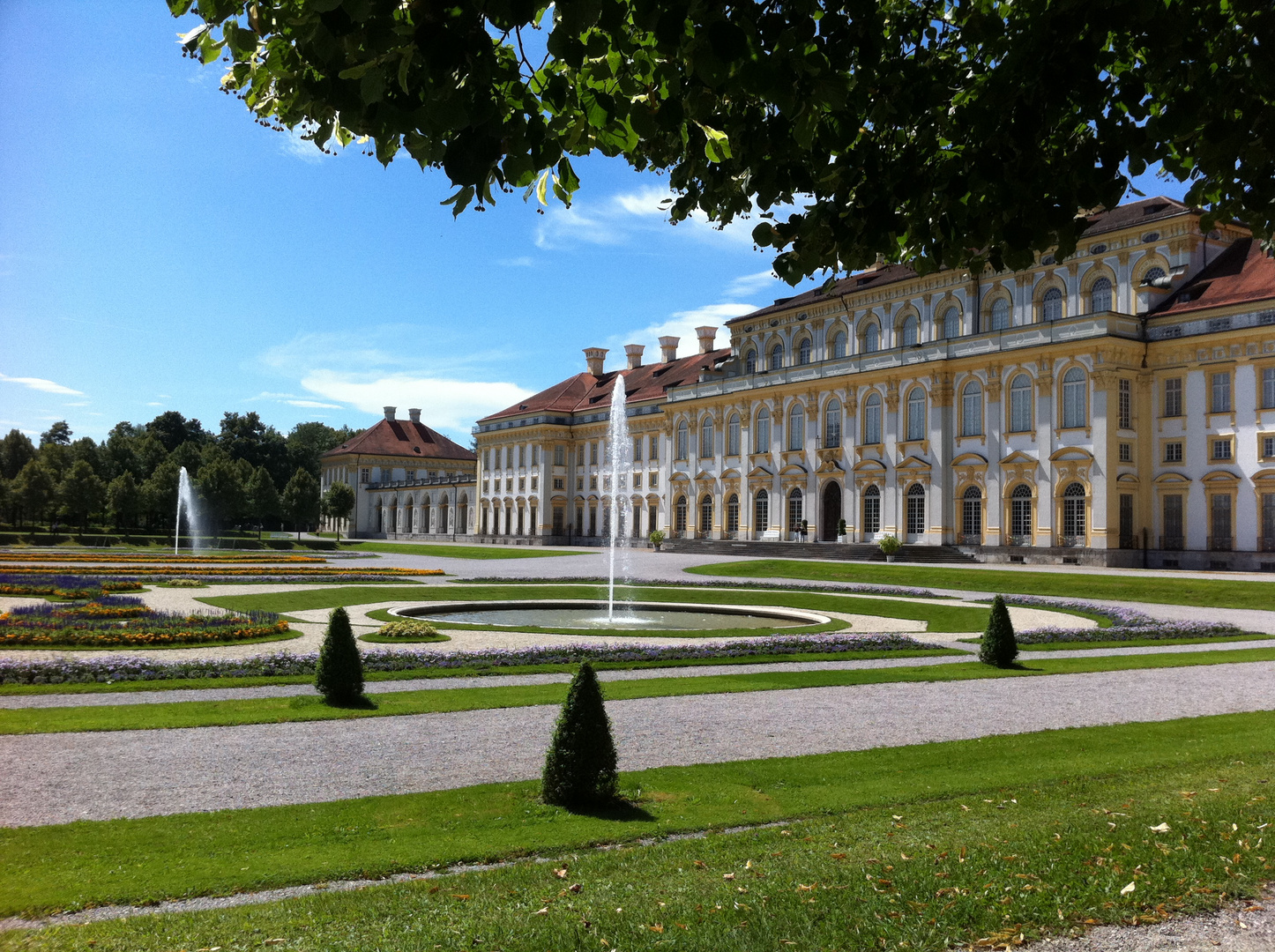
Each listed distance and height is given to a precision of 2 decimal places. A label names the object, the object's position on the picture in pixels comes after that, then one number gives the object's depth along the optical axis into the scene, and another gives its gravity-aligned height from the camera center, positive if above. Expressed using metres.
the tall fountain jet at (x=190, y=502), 73.31 +1.27
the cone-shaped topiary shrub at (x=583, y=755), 7.34 -1.73
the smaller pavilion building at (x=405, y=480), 93.88 +4.12
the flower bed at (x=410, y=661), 13.13 -2.06
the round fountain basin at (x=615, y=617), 21.62 -2.19
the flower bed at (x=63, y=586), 24.81 -1.75
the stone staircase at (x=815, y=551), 46.22 -1.42
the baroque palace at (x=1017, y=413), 40.69 +5.57
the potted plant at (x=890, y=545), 45.88 -0.96
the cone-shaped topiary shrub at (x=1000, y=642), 15.49 -1.83
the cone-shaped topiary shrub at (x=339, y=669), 11.45 -1.72
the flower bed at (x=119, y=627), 16.28 -1.92
